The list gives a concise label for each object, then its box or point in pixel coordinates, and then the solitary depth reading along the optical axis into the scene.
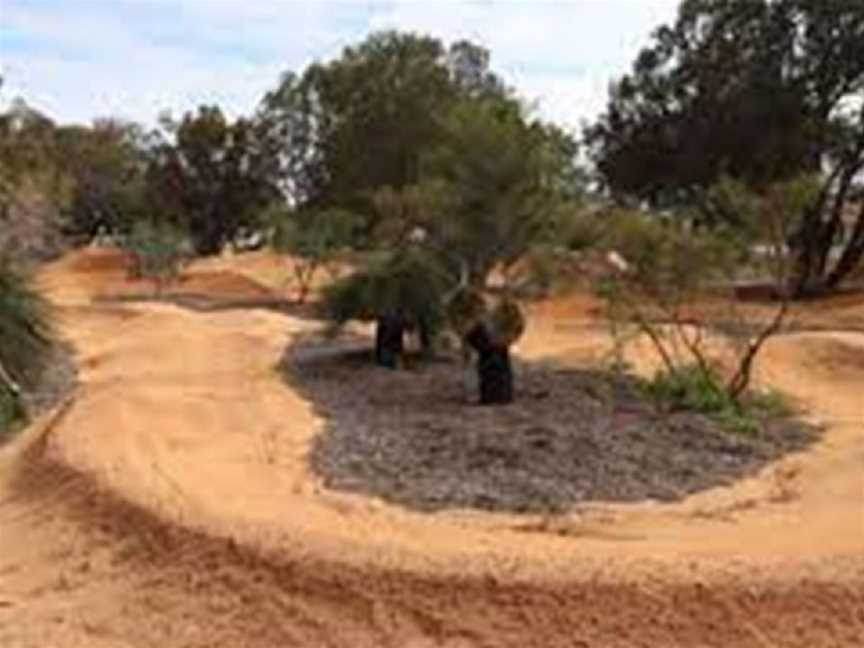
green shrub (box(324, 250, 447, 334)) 21.22
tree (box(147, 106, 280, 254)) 59.12
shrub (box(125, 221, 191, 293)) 45.91
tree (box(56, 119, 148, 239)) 62.38
